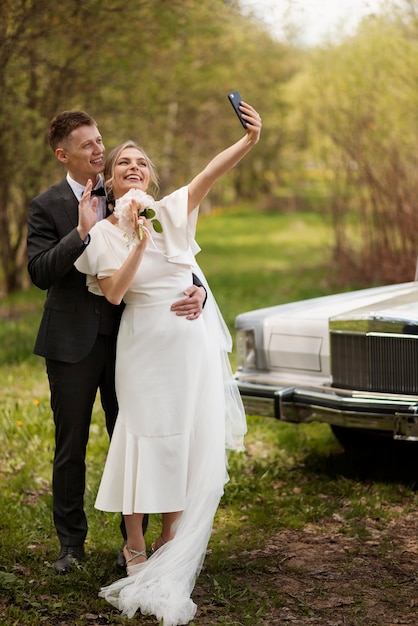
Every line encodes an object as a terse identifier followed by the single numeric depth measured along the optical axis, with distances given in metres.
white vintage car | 4.87
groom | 4.00
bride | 3.83
